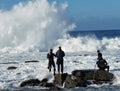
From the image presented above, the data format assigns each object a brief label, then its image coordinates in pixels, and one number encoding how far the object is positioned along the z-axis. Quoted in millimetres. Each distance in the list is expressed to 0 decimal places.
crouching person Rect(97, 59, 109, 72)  30359
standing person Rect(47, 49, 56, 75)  31422
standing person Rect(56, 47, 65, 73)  30297
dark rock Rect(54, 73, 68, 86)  28627
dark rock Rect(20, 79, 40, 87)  28906
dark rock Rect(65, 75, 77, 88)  28047
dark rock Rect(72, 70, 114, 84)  29203
